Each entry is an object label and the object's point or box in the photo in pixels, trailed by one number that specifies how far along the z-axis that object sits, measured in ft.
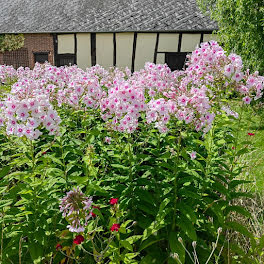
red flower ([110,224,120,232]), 6.24
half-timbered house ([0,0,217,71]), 41.75
